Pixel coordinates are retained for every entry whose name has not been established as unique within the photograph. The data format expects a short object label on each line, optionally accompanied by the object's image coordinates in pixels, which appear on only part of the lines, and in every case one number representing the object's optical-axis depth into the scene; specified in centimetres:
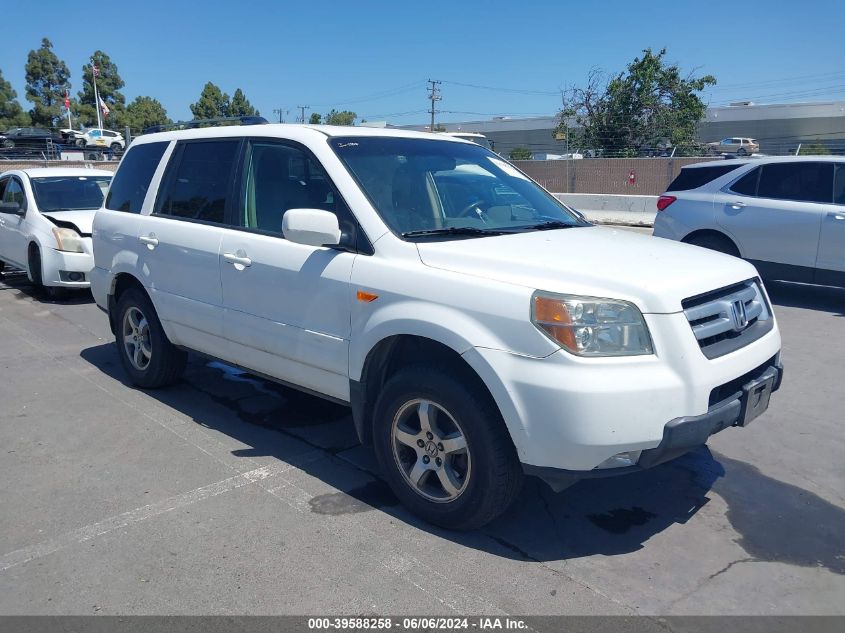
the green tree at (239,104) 6269
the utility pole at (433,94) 7056
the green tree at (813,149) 2331
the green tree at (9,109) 6109
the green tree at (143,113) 6719
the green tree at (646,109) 3834
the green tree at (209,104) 6131
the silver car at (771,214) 848
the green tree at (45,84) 6500
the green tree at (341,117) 8488
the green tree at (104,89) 6838
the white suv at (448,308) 314
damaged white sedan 947
